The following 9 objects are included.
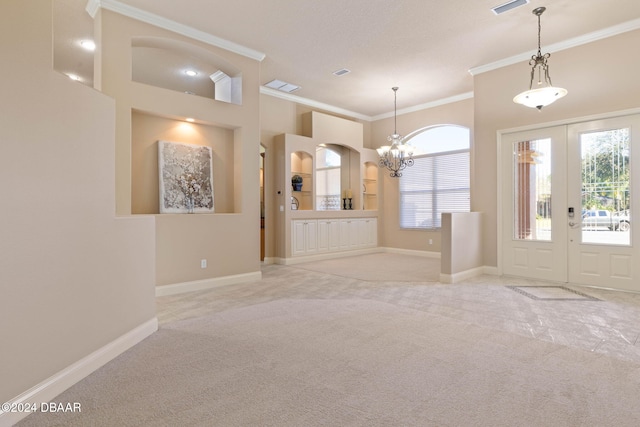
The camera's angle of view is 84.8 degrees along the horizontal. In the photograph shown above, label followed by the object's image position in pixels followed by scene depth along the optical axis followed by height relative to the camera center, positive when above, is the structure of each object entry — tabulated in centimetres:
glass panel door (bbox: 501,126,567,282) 542 +14
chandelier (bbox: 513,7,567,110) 407 +139
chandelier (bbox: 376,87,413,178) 778 +140
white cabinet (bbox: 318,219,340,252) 810 -50
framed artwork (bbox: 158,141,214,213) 500 +56
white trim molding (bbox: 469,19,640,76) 477 +252
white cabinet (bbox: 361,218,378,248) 911 -49
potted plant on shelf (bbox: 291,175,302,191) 806 +74
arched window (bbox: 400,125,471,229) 808 +86
